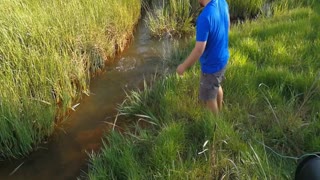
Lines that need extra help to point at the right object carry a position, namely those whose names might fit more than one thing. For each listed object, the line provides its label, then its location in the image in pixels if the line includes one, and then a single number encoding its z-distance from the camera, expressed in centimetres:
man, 207
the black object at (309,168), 145
